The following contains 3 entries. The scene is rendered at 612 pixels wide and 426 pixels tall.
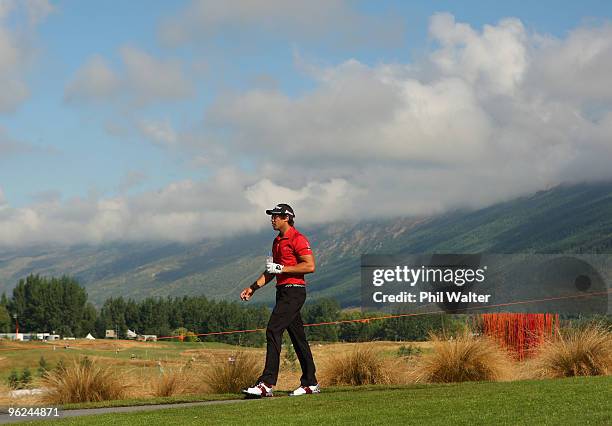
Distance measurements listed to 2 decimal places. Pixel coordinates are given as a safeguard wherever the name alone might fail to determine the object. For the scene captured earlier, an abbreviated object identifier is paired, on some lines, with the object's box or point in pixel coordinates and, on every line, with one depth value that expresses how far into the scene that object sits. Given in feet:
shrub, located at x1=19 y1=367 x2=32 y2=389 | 98.68
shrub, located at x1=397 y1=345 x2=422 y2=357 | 59.88
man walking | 43.34
